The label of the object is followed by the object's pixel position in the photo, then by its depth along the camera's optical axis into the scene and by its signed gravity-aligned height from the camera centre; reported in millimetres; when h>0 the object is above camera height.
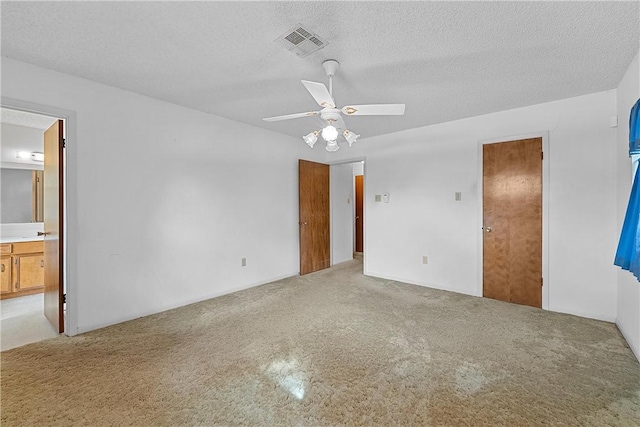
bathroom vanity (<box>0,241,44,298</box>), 3641 -774
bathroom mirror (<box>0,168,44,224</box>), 4090 +233
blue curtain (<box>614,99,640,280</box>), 1849 -118
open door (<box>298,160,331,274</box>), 4910 -92
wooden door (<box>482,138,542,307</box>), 3332 -123
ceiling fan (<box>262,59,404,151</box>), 2064 +800
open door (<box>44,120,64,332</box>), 2672 -119
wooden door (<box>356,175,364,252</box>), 7246 +2
